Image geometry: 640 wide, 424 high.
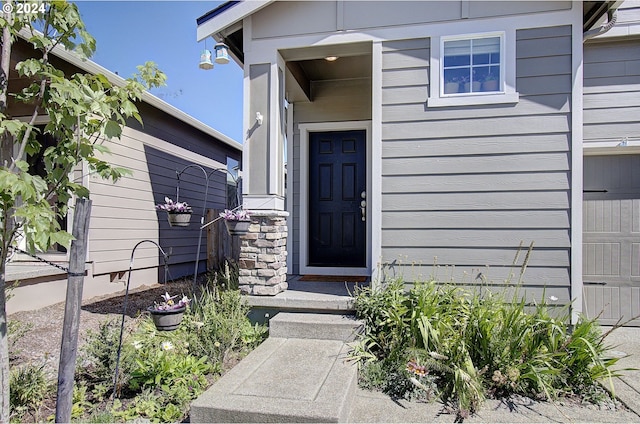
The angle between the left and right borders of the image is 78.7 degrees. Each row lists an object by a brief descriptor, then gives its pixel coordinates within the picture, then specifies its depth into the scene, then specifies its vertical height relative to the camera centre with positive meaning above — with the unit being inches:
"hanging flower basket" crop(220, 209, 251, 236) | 158.7 -1.2
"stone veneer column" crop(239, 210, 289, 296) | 154.6 -14.6
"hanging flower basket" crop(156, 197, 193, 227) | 201.6 +2.2
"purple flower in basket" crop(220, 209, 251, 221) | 158.4 +1.6
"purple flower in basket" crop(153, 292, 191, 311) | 101.9 -23.3
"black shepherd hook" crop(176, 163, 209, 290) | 281.7 +22.6
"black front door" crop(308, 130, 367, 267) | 211.5 +11.7
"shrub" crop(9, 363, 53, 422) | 94.2 -43.8
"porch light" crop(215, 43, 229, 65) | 165.3 +70.8
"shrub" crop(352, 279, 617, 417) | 108.3 -39.0
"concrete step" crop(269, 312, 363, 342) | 133.6 -37.3
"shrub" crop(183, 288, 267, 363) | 127.6 -38.1
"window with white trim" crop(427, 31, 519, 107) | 145.5 +57.9
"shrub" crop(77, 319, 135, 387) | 108.1 -39.3
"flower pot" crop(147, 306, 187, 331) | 99.3 -25.7
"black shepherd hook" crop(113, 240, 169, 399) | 100.0 -41.2
